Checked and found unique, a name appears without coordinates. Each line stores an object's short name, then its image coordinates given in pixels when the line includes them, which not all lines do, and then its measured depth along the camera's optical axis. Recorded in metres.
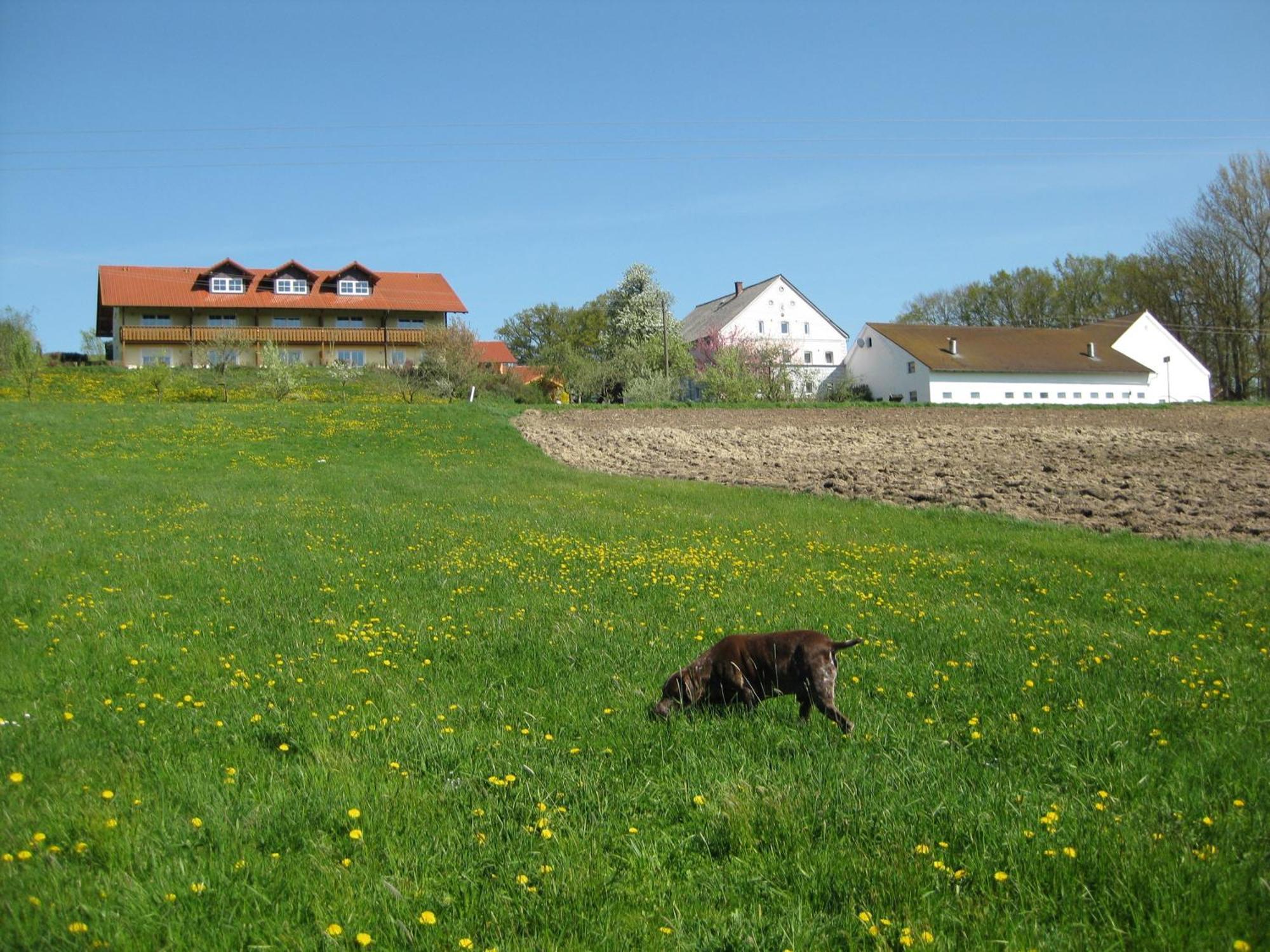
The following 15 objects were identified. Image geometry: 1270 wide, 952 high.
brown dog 5.34
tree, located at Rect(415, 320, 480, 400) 50.59
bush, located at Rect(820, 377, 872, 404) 68.38
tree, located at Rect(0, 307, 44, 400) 42.81
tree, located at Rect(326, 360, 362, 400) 55.16
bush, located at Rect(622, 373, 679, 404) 54.25
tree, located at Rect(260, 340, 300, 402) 47.81
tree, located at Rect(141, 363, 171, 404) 46.81
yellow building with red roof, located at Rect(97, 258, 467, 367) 65.31
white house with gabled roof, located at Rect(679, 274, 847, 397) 80.44
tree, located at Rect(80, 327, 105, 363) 75.00
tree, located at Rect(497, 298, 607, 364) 103.44
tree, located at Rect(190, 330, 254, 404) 50.81
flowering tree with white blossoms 77.94
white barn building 65.38
